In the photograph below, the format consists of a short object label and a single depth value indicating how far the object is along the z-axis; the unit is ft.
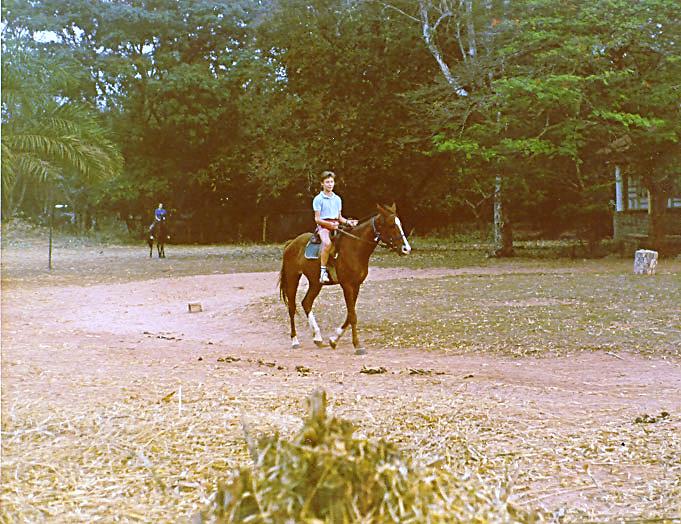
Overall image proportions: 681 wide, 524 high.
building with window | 84.12
